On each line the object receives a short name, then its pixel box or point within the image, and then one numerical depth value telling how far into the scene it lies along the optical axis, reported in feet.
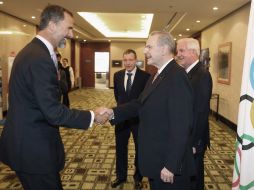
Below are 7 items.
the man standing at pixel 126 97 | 8.63
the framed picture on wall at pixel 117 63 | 46.61
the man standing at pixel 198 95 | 6.29
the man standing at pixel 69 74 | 25.65
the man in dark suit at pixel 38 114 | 4.08
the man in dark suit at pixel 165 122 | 4.61
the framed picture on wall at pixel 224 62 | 19.54
